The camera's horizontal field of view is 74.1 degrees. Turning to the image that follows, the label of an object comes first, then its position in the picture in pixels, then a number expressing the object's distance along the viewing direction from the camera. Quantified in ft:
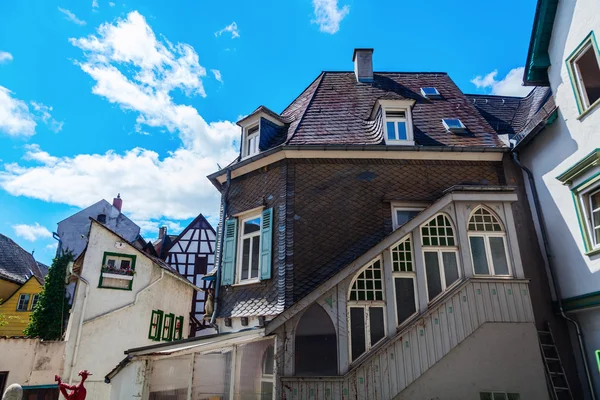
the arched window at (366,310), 27.41
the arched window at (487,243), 27.86
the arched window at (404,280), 27.84
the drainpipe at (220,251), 38.47
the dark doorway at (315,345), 27.45
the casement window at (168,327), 64.85
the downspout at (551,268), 28.58
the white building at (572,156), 27.45
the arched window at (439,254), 28.22
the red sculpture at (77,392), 22.29
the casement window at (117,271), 58.75
